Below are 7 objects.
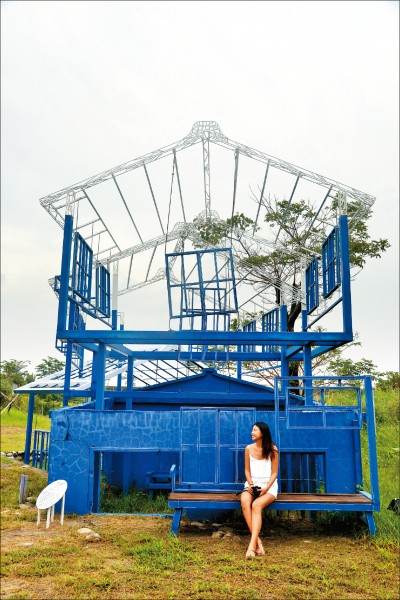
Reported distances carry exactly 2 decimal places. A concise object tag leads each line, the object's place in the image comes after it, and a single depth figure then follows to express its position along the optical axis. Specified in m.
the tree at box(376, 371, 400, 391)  27.37
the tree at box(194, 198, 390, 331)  20.17
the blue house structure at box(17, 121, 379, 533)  8.14
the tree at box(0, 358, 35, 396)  38.44
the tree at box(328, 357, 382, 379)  24.42
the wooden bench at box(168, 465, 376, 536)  6.86
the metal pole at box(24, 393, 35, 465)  16.06
